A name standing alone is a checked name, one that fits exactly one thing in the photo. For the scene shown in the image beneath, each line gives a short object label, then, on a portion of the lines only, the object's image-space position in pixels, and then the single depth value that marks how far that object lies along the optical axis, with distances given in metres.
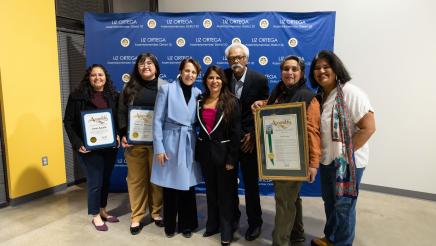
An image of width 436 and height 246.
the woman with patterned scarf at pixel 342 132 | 2.07
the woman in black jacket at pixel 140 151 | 2.75
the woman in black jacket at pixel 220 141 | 2.45
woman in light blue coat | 2.54
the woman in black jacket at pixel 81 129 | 2.79
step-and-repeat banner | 3.56
